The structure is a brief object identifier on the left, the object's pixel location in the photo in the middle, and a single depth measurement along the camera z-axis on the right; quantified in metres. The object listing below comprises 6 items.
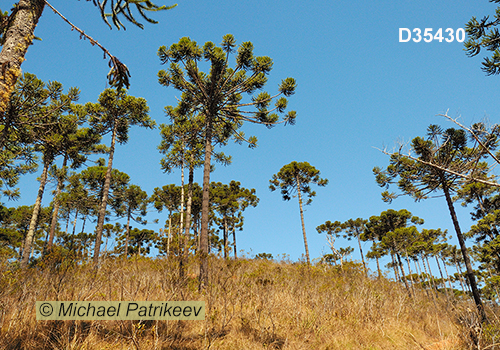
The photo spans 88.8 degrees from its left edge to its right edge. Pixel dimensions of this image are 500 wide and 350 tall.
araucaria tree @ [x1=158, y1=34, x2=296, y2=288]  9.62
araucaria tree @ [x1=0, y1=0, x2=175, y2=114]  3.52
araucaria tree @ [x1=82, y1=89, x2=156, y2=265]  15.88
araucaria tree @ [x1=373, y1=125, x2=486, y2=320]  12.17
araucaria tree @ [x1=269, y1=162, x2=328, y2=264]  22.38
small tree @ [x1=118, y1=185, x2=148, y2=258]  22.12
